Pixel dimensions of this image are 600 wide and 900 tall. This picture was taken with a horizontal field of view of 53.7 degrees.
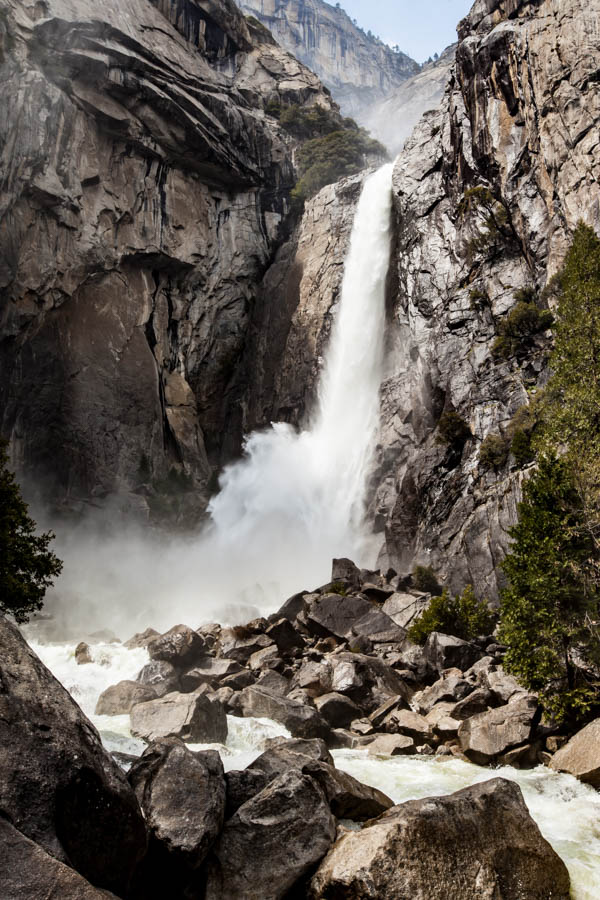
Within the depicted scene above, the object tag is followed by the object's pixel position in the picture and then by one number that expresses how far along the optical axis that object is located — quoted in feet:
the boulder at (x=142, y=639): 90.52
